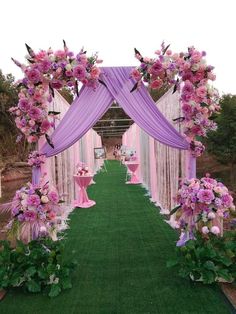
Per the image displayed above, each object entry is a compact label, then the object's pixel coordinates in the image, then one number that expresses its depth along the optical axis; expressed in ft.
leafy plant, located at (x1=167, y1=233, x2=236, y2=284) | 11.73
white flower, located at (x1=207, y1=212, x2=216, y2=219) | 12.14
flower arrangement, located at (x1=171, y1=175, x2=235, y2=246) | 12.24
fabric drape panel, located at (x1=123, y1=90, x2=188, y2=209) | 19.44
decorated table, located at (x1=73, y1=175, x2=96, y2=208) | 26.76
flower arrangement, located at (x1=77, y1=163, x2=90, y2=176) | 27.20
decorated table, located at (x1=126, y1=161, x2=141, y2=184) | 37.96
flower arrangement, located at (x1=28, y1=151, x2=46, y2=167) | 14.39
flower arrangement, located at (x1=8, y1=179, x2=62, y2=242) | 12.57
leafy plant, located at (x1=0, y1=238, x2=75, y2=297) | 11.68
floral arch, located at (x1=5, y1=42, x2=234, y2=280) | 12.96
